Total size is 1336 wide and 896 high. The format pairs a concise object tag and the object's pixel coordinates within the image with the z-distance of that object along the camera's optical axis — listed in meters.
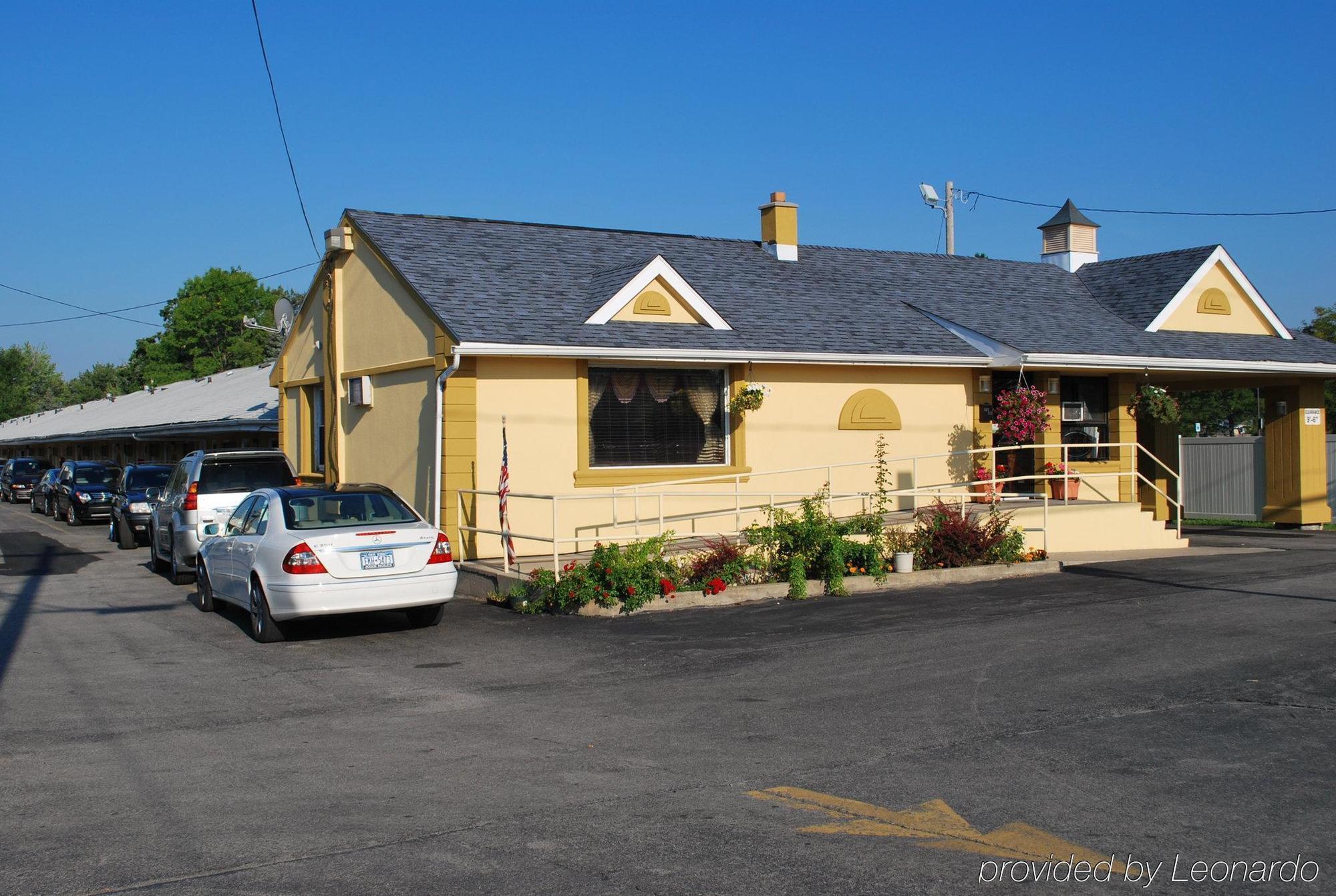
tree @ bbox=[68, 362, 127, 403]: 98.21
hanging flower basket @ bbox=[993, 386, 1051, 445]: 19.83
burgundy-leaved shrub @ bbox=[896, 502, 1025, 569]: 16.08
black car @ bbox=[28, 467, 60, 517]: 35.81
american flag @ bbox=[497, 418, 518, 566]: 14.59
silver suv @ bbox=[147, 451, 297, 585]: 16.67
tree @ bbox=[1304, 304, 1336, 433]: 48.09
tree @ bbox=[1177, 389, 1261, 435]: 59.62
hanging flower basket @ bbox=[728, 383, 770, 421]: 17.98
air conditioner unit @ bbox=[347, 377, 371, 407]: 19.19
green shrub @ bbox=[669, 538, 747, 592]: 14.11
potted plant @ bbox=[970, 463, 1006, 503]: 18.67
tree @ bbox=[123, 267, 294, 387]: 80.50
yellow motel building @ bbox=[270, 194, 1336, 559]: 16.58
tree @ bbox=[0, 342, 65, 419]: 104.38
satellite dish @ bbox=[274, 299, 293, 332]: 25.38
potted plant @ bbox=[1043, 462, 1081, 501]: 20.25
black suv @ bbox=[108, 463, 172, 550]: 23.62
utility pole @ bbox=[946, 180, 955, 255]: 37.66
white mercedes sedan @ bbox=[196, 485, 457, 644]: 11.43
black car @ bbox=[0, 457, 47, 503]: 45.41
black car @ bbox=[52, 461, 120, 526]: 31.22
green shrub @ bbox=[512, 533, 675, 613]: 13.05
